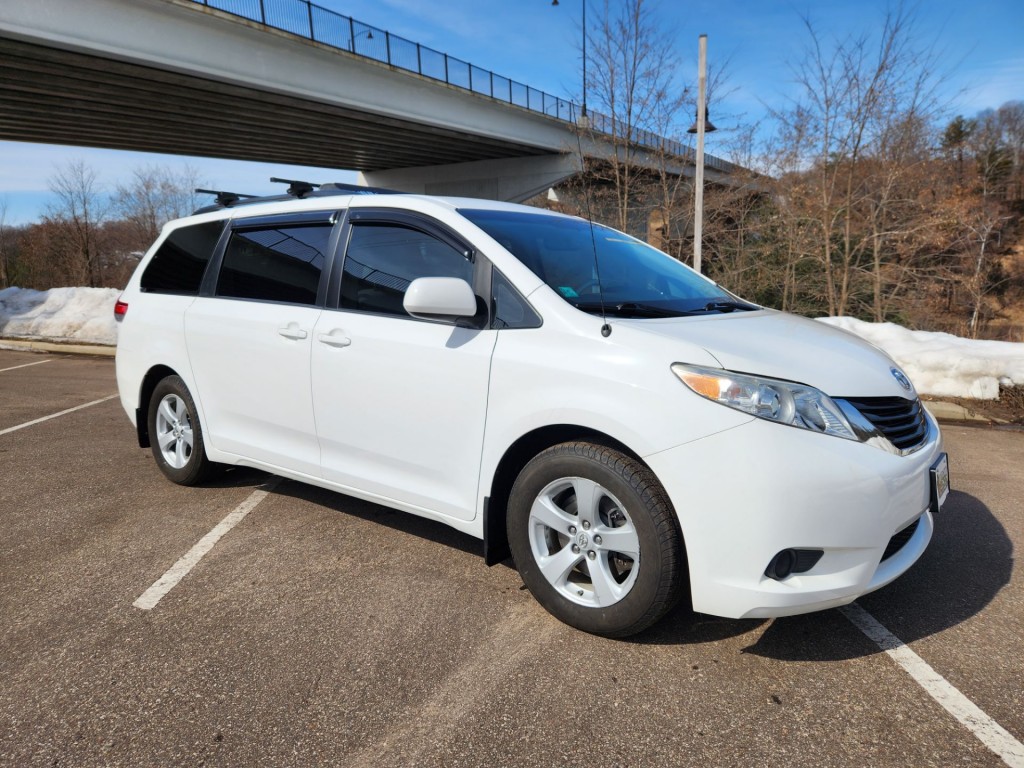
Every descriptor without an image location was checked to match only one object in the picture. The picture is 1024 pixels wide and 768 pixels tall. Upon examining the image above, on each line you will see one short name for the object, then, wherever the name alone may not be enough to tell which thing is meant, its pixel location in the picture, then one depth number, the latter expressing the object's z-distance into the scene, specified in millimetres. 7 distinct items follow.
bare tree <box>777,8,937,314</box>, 14266
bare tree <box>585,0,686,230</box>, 15305
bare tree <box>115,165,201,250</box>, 37875
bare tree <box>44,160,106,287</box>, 35219
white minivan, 2307
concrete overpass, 16312
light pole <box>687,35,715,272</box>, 11531
